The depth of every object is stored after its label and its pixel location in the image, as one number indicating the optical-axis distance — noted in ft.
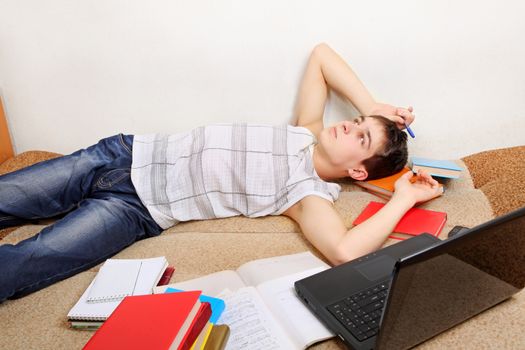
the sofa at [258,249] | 3.03
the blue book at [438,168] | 4.68
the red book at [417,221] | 4.16
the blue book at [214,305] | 3.14
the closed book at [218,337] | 2.85
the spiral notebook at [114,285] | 3.34
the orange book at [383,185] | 4.78
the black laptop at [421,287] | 2.47
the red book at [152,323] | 2.60
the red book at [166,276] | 3.78
